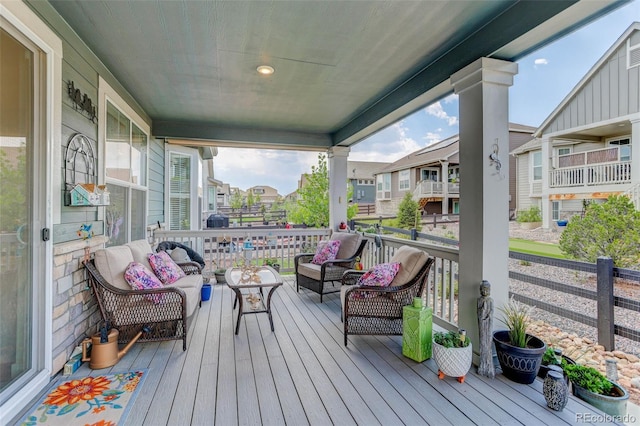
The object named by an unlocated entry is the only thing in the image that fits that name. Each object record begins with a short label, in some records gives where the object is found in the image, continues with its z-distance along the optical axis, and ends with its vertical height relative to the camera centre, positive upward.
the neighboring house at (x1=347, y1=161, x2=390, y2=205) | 19.25 +1.99
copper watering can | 2.48 -1.18
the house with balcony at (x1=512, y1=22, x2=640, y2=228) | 5.51 +1.85
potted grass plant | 2.22 -1.04
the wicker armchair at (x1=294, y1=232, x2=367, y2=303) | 4.29 -0.81
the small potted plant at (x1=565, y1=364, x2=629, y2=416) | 1.89 -1.18
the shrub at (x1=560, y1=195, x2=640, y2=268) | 3.80 -0.26
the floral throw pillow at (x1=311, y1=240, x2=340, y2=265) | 4.55 -0.61
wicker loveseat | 2.66 -0.85
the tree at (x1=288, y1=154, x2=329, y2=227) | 7.91 +0.42
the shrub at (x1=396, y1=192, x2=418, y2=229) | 8.07 +0.02
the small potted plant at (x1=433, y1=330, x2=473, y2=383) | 2.24 -1.09
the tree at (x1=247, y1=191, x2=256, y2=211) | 14.93 +0.66
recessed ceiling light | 3.18 +1.58
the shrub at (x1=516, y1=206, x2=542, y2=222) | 7.54 -0.04
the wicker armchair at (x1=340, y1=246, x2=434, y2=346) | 2.87 -0.90
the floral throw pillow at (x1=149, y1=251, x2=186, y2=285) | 3.40 -0.66
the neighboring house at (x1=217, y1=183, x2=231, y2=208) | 17.94 +1.09
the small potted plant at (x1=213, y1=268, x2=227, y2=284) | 5.23 -1.12
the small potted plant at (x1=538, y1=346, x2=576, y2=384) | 2.32 -1.16
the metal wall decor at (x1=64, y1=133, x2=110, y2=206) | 2.53 +0.34
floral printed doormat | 1.82 -1.29
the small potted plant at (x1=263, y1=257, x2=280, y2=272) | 5.64 -0.98
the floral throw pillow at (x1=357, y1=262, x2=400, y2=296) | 2.99 -0.64
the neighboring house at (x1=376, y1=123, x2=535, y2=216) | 12.30 +1.76
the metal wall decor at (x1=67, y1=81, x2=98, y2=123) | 2.57 +1.04
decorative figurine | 2.34 -0.90
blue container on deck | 4.37 -1.19
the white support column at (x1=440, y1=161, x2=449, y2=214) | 12.27 +1.08
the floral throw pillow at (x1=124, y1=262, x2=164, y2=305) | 2.75 -0.64
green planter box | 2.56 -1.05
